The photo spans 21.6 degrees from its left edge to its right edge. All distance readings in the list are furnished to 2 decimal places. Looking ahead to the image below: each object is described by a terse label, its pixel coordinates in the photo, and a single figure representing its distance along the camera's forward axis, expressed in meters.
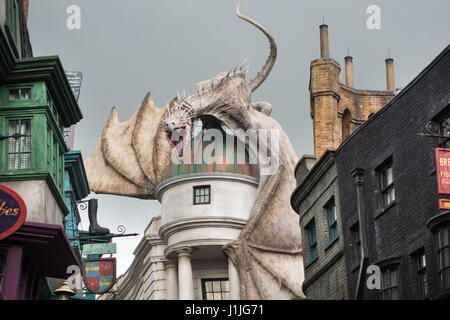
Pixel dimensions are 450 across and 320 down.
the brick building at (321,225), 36.72
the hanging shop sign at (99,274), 42.16
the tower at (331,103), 59.94
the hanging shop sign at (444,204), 27.03
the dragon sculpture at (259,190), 53.88
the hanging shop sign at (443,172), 26.83
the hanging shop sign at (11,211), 29.36
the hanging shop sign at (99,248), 44.01
